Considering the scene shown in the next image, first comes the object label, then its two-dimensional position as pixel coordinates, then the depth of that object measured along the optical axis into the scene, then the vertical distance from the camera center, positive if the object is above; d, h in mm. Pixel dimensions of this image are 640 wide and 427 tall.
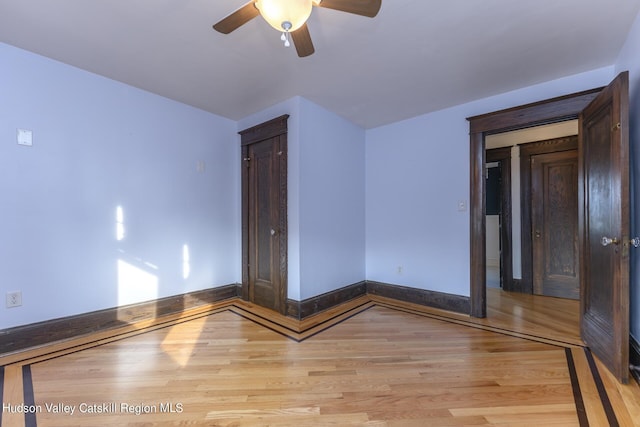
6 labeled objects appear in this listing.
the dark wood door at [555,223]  3697 -192
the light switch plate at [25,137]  2234 +646
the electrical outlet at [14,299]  2170 -660
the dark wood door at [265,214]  3131 -13
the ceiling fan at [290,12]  1268 +1048
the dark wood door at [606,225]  1788 -124
